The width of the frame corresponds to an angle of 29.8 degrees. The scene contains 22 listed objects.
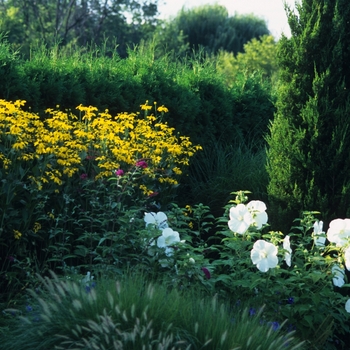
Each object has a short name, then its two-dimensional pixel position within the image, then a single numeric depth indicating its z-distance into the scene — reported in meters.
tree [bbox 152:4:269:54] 42.50
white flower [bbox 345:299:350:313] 4.82
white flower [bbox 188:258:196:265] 4.72
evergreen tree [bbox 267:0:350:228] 6.14
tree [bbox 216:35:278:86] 29.62
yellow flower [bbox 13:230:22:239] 5.25
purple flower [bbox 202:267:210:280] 4.66
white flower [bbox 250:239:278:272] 4.71
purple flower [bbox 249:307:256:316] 4.14
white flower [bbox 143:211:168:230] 5.33
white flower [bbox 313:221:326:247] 5.08
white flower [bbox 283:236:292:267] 4.88
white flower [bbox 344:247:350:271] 4.80
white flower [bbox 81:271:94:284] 4.45
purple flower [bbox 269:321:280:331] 4.08
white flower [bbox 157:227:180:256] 5.05
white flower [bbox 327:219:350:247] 4.93
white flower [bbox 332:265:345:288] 4.84
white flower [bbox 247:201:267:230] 5.07
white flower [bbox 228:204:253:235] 5.01
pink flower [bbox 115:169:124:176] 5.58
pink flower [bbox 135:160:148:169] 5.85
